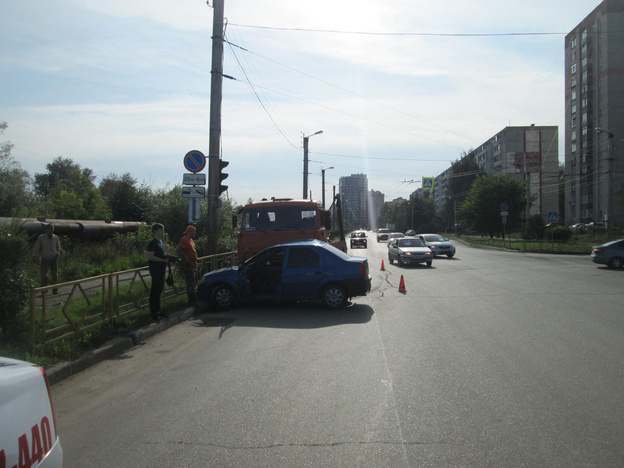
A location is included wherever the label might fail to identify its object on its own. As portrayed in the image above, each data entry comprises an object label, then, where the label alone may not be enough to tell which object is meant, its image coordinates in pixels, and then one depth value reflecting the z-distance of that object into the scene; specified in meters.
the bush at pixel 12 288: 5.92
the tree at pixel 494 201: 50.38
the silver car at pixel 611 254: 21.20
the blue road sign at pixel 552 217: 32.76
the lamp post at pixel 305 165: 37.31
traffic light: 13.72
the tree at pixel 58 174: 66.94
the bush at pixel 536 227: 46.62
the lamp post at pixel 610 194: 33.38
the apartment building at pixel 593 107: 62.75
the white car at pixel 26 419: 1.92
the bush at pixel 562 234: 42.62
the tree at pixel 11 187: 28.78
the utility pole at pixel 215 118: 13.61
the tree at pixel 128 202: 36.19
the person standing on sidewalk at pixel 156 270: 8.59
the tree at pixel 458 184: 92.81
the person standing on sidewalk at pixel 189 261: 10.28
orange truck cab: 13.52
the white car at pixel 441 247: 29.28
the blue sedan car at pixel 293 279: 10.57
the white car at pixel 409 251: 23.05
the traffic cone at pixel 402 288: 13.39
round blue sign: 12.40
